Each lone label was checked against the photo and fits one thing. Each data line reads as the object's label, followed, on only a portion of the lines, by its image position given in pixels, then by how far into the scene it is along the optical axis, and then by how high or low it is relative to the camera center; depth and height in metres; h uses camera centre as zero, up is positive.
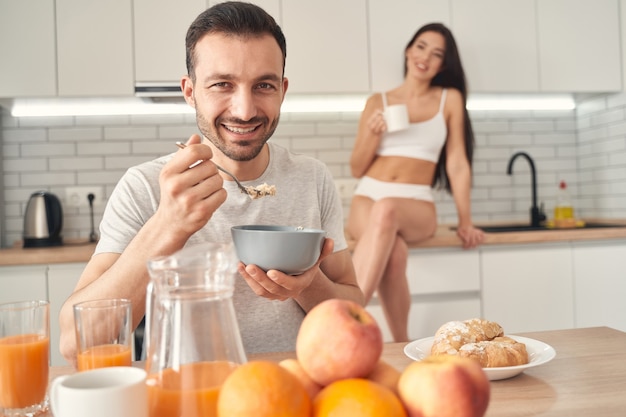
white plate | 0.81 -0.25
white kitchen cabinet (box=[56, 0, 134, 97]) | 2.59 +0.81
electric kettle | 2.64 -0.01
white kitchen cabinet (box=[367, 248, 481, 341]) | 2.48 -0.37
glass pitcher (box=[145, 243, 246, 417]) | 0.52 -0.12
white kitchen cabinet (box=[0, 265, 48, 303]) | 2.29 -0.27
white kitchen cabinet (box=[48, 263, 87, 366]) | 2.30 -0.29
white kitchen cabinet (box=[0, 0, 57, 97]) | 2.55 +0.80
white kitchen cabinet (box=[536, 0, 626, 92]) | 2.93 +0.84
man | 1.21 +0.09
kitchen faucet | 3.10 -0.01
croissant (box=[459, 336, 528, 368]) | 0.84 -0.23
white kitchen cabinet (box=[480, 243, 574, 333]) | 2.54 -0.39
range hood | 2.63 +0.61
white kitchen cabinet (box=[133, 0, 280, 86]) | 2.63 +0.85
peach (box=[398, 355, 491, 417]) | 0.47 -0.16
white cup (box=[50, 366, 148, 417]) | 0.47 -0.16
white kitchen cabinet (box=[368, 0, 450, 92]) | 2.76 +0.89
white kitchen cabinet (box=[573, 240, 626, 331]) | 2.62 -0.39
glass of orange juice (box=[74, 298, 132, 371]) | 0.66 -0.15
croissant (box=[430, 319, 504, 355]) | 0.89 -0.22
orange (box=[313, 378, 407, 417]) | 0.47 -0.17
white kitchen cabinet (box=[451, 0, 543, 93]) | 2.83 +0.84
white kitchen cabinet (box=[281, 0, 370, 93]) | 2.71 +0.82
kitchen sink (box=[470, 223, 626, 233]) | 2.93 -0.14
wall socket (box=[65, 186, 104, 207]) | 2.89 +0.12
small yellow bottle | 3.12 -0.02
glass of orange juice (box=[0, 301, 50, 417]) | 0.71 -0.18
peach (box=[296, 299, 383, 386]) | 0.51 -0.13
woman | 2.49 +0.28
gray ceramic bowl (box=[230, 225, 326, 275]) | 0.76 -0.05
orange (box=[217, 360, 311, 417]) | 0.46 -0.16
